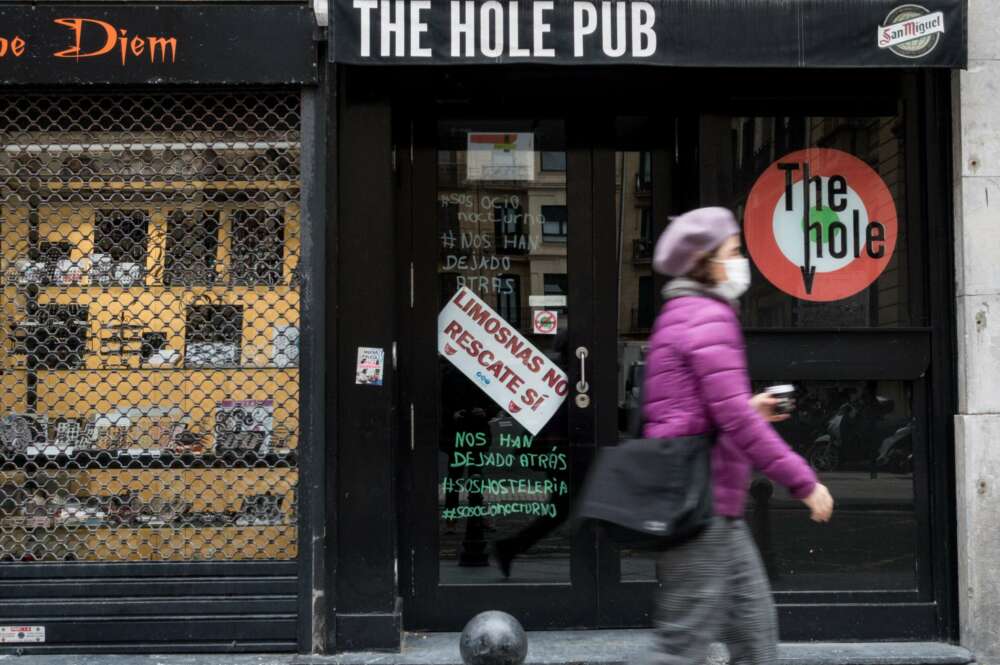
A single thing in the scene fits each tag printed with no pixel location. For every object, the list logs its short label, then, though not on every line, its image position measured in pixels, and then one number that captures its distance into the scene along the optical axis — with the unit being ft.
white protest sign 21.71
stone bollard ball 12.13
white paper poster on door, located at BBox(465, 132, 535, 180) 21.99
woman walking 11.99
